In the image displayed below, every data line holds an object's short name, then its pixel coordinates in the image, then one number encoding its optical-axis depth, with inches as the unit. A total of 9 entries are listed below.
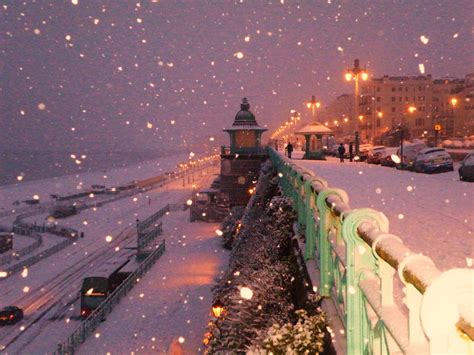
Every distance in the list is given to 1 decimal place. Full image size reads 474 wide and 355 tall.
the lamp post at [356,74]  1484.9
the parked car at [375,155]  1541.6
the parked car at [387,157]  1400.1
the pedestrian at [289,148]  1653.5
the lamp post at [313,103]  2078.0
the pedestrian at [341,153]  1539.1
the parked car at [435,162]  1103.0
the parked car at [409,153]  1295.5
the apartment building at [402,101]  4079.7
